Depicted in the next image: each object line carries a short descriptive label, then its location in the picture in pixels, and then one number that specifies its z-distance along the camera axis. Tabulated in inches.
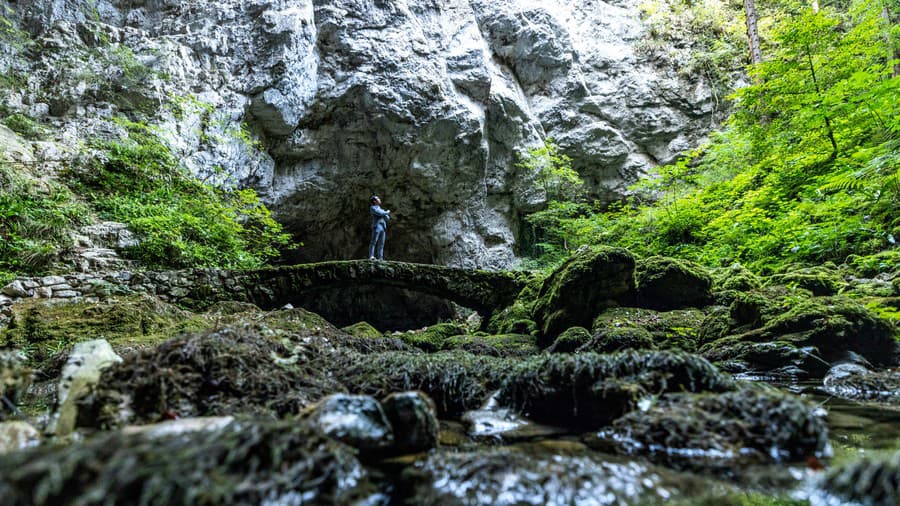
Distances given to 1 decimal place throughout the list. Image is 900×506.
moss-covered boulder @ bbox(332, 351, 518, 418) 113.0
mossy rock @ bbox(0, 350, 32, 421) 77.9
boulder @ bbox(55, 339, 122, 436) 77.6
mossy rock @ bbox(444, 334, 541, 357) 216.8
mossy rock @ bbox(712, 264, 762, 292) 241.1
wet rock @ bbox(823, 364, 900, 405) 111.1
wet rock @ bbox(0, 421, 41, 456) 64.1
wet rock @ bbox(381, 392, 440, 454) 74.2
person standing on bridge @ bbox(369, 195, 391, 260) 459.2
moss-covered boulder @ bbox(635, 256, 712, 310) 240.4
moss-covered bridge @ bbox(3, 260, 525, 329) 255.6
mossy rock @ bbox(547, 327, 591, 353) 192.4
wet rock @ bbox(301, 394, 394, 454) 70.1
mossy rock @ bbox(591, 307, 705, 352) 190.5
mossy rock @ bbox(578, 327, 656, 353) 159.2
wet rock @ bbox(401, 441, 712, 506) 55.3
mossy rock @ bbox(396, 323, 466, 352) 249.9
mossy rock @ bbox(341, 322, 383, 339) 264.1
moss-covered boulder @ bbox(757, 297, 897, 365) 146.0
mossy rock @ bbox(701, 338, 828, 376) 146.3
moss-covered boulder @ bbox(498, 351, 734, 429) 92.5
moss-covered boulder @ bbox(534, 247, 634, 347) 233.8
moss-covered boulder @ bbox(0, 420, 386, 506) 37.6
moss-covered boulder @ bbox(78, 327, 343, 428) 81.7
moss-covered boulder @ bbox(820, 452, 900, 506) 48.9
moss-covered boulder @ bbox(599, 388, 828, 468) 68.1
